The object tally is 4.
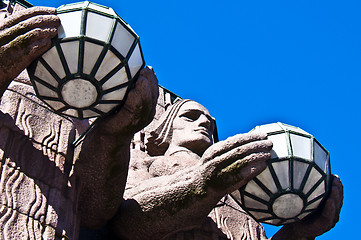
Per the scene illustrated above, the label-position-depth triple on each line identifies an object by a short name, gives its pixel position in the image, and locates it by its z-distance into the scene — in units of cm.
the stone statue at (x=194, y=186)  603
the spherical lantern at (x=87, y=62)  547
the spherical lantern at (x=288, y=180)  620
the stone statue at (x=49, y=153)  550
